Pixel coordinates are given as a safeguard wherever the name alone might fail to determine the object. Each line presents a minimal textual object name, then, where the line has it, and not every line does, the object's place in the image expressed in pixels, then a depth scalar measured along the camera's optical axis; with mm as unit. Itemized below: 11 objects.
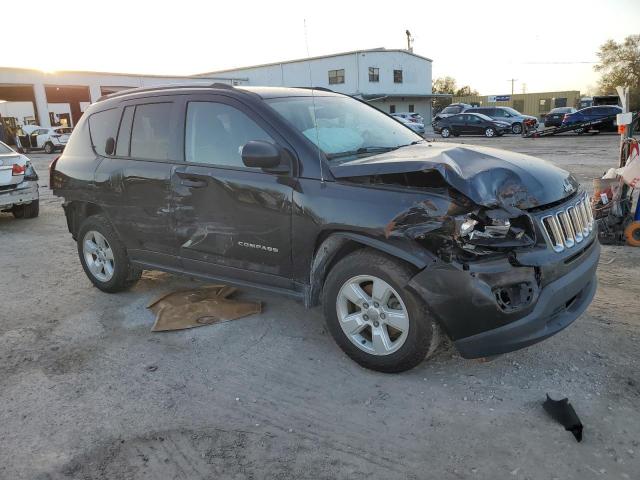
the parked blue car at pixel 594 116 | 23781
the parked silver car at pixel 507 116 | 27125
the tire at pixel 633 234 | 5953
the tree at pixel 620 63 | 51125
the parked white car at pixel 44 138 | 28094
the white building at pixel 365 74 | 44250
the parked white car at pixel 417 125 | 28652
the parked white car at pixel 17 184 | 8578
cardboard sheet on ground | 4359
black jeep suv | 2936
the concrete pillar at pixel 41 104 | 35969
